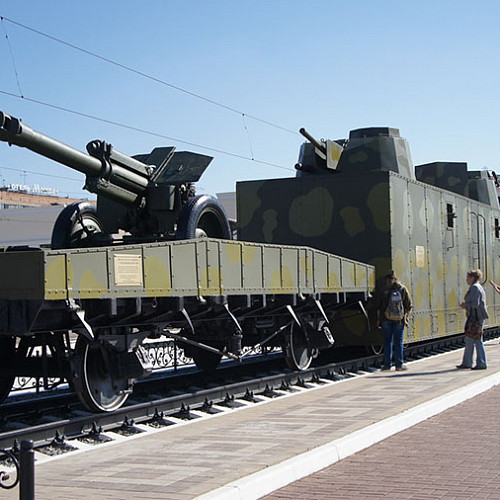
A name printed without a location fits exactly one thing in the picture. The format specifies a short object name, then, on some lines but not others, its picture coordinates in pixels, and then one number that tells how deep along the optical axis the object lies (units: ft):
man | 49.21
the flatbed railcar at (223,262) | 30.81
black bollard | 14.42
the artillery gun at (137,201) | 38.45
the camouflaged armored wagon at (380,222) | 54.08
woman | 47.06
